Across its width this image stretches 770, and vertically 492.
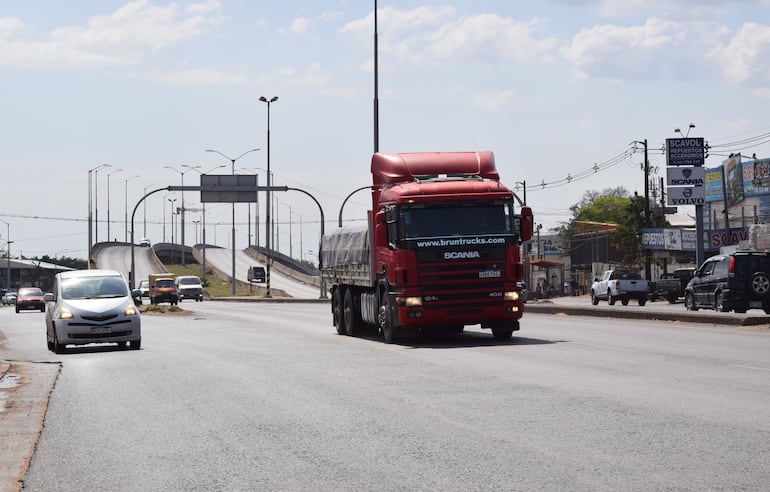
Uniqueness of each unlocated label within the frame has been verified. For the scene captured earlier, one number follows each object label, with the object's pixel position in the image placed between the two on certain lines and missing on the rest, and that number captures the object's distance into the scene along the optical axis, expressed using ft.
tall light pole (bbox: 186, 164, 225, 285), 392.02
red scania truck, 74.95
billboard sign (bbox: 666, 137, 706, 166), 176.14
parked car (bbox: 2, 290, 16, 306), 396.53
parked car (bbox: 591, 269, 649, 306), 189.78
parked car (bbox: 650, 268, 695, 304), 201.05
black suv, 117.91
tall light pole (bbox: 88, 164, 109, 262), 371.76
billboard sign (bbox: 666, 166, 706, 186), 175.32
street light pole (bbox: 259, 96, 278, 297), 262.61
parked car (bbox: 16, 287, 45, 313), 227.20
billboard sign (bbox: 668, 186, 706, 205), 173.41
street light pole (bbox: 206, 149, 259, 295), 283.30
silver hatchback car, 80.94
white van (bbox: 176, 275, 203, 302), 286.66
